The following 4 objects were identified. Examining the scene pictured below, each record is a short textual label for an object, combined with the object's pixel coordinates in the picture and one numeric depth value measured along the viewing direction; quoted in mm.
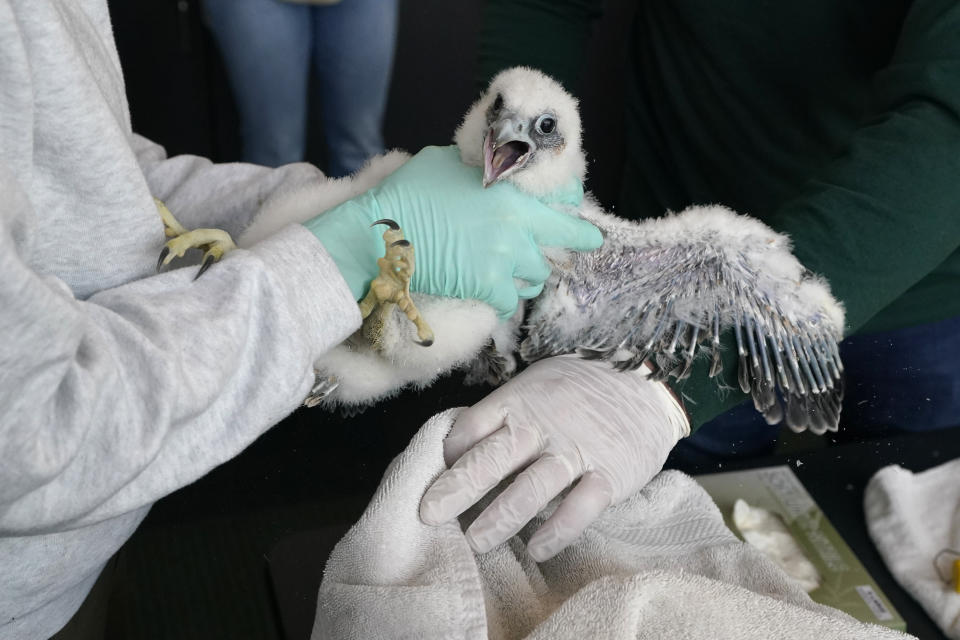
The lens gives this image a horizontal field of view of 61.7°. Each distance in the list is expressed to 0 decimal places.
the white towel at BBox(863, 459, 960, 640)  926
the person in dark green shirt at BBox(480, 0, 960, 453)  1009
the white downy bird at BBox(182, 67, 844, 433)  992
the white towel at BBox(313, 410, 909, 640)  674
